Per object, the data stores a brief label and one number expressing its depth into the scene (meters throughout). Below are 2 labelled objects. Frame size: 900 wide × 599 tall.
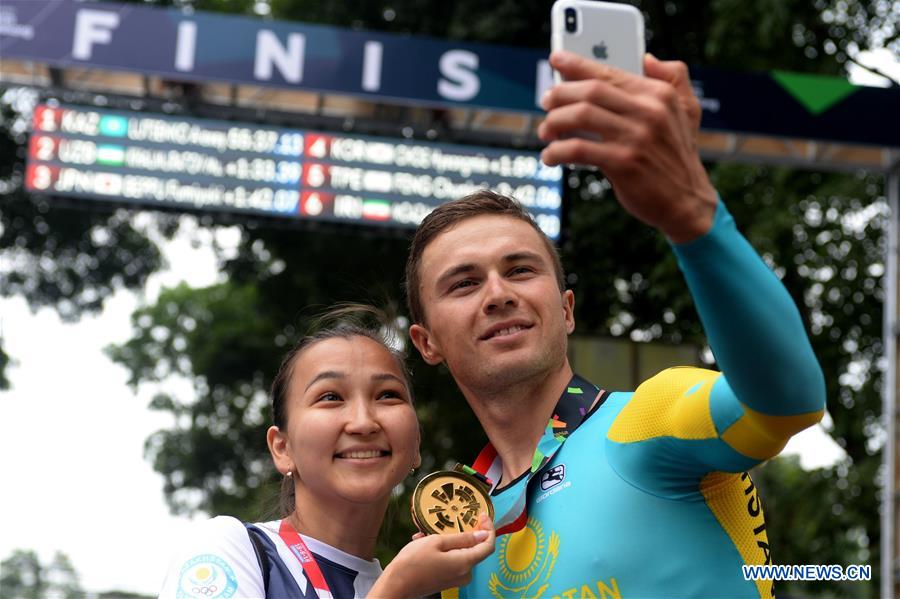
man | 2.19
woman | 2.60
